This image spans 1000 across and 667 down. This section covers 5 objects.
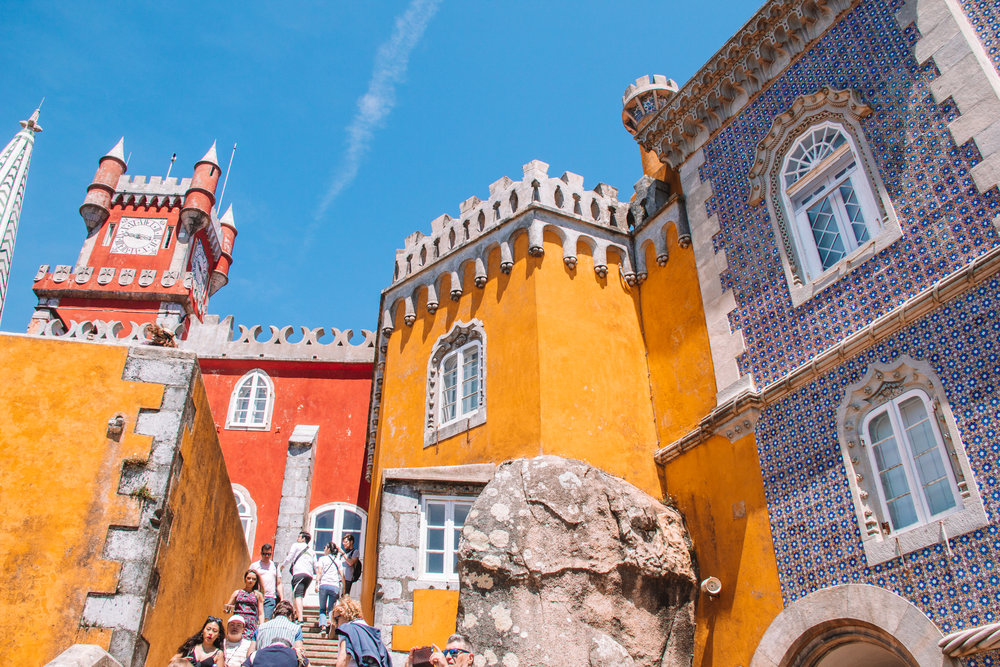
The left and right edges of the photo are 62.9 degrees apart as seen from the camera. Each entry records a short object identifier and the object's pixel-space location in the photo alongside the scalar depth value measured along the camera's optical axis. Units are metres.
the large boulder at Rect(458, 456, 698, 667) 9.31
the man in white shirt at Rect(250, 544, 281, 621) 10.14
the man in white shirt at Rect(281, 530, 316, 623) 10.80
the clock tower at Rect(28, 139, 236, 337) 25.05
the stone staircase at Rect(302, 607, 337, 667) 9.79
